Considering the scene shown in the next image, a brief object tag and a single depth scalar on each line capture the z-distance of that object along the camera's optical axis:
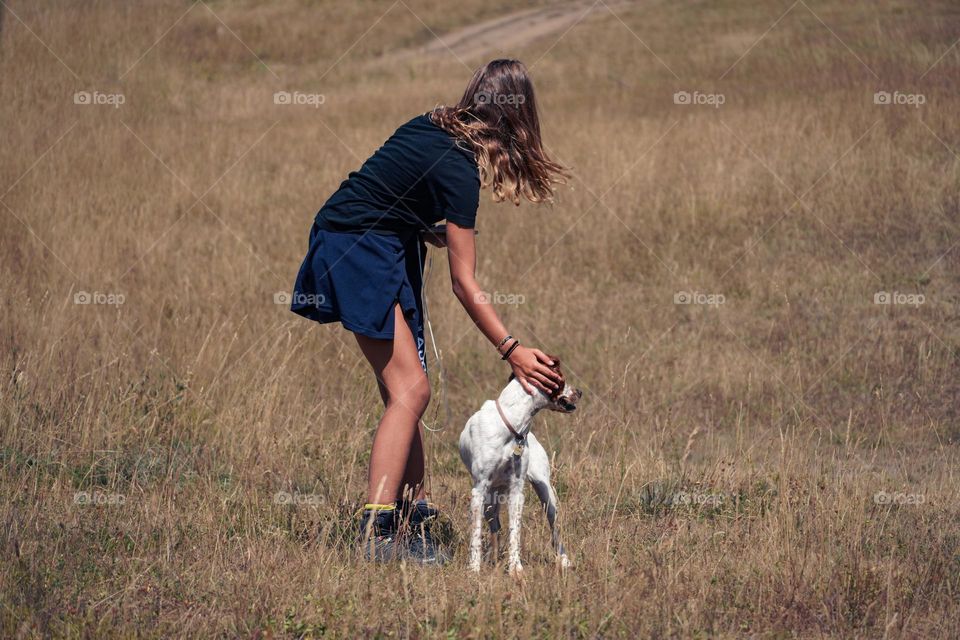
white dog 7.75
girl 7.87
